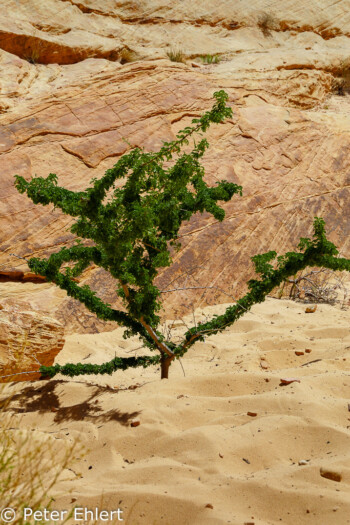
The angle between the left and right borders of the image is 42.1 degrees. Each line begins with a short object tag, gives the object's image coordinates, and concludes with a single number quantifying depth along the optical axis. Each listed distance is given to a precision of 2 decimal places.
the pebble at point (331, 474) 2.27
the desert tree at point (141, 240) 3.38
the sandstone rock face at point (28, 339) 4.50
